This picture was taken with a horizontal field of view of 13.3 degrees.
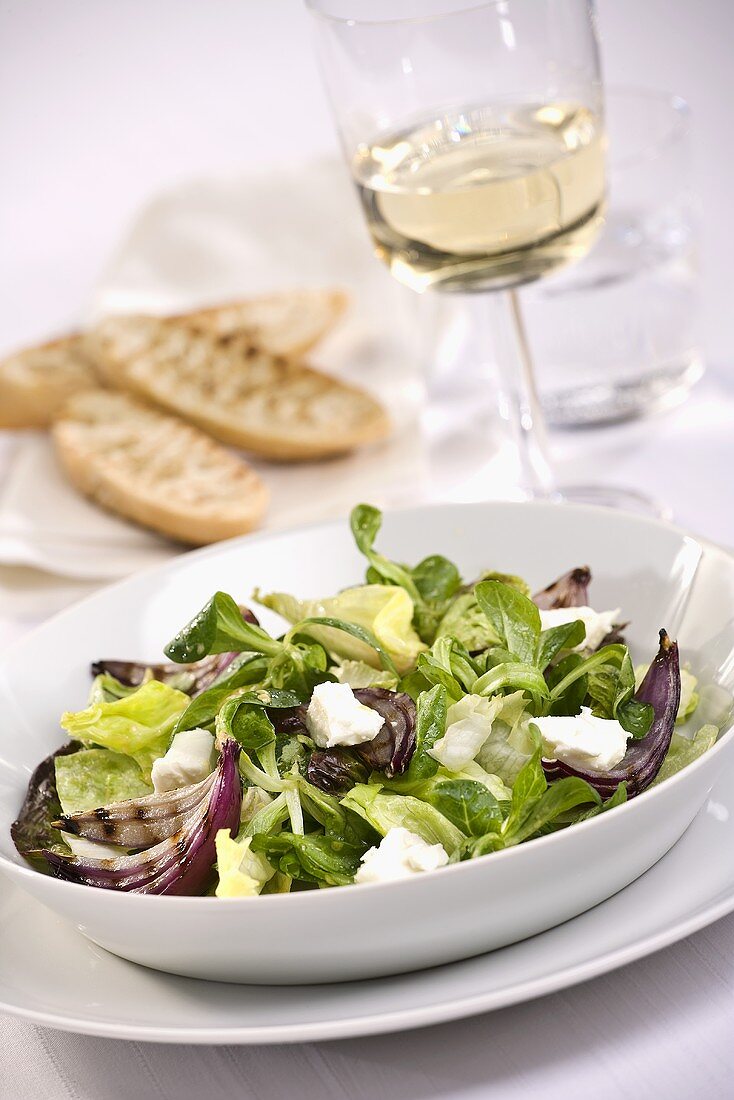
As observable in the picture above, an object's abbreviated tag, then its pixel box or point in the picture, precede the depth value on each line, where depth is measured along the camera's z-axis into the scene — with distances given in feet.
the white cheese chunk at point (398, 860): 2.49
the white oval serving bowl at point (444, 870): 2.36
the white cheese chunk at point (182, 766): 2.71
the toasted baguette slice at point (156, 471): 3.41
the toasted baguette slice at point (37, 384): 3.69
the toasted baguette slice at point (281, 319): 3.79
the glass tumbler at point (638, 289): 3.37
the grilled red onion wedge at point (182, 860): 2.63
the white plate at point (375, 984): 2.31
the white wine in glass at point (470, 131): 3.13
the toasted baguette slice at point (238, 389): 3.58
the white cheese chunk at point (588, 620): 2.81
